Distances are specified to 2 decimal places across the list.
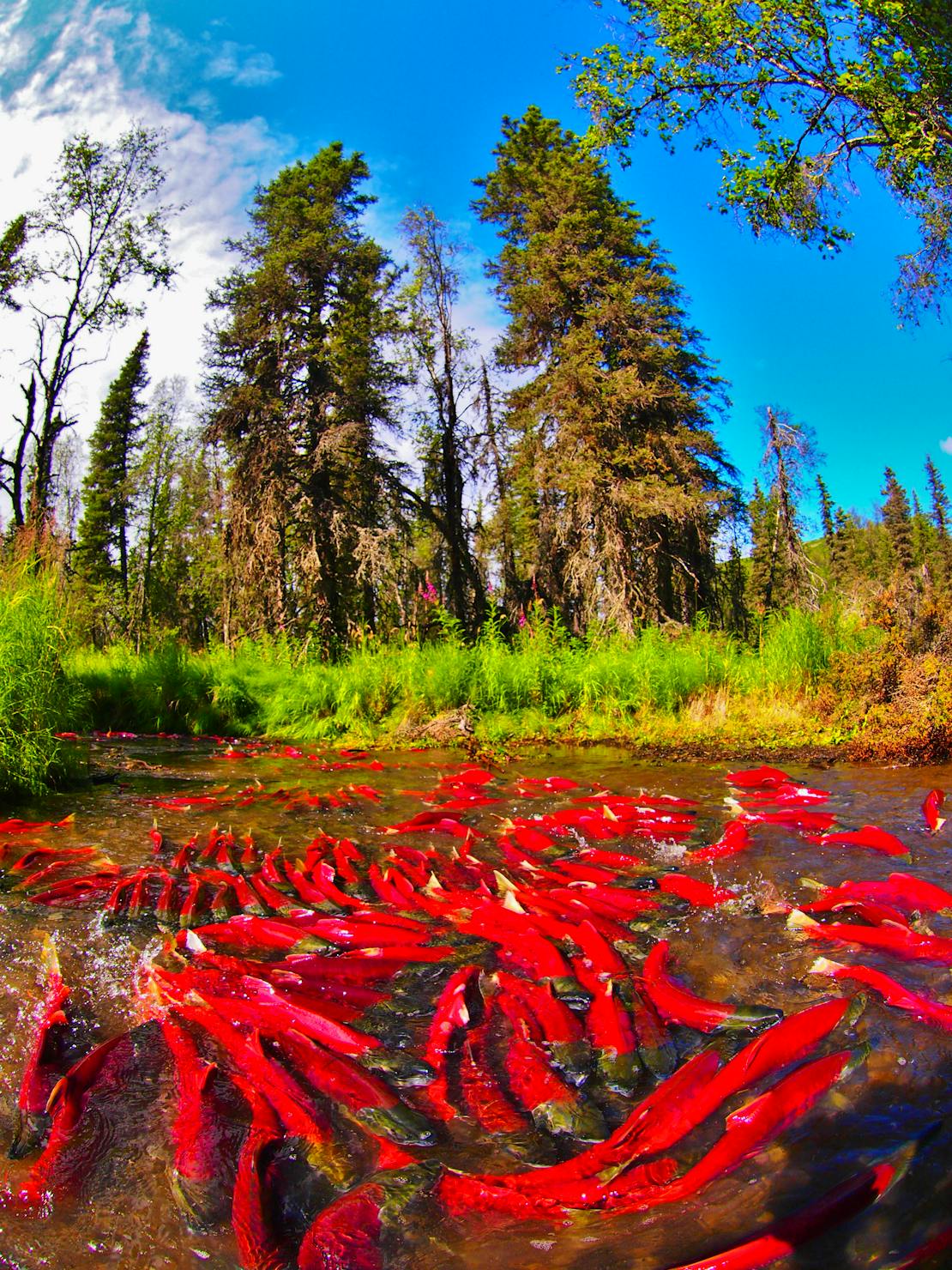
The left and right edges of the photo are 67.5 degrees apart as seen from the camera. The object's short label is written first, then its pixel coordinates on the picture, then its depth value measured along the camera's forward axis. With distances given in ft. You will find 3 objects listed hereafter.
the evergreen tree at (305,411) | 60.64
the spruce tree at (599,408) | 61.98
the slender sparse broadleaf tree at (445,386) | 70.23
